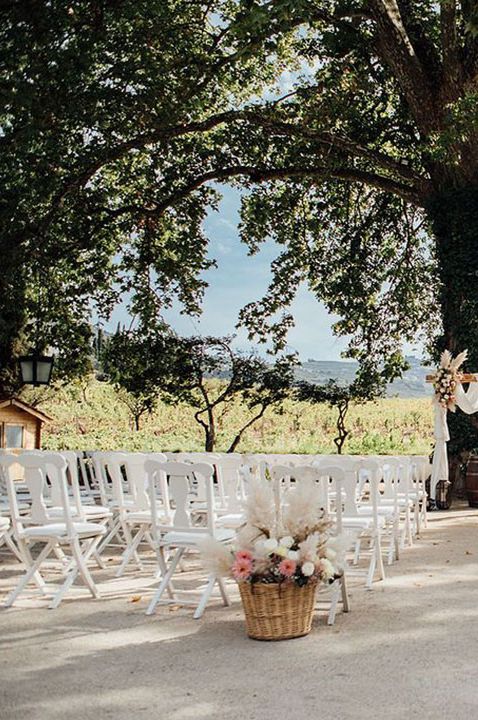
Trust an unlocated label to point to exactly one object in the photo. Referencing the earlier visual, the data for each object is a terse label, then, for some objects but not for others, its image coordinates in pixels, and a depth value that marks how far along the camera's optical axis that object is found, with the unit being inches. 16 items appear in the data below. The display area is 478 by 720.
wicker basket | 207.6
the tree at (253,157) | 464.8
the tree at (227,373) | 673.6
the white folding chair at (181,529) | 238.1
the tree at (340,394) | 676.7
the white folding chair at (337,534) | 228.8
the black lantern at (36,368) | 507.5
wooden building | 555.8
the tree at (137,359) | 666.8
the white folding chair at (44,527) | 252.4
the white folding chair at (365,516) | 267.7
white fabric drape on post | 446.9
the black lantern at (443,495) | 567.2
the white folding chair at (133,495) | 304.7
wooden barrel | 571.8
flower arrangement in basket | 207.8
